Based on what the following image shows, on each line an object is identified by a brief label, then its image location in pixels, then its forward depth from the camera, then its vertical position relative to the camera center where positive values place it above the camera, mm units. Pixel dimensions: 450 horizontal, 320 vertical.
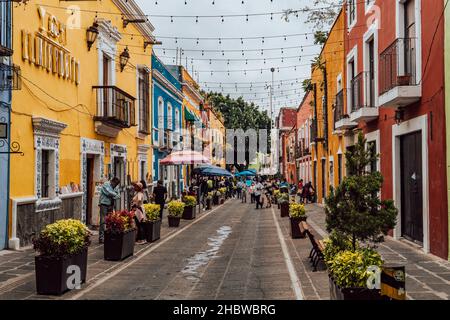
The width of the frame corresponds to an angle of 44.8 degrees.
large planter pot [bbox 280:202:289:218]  21391 -1477
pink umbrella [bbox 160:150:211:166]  22362 +585
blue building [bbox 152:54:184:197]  25625 +2598
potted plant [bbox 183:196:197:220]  20172 -1318
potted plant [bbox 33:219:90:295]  7477 -1143
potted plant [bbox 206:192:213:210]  26667 -1423
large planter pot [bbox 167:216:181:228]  17308 -1576
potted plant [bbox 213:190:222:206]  31078 -1472
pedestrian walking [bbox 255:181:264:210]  27500 -1134
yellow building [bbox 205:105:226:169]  49250 +3395
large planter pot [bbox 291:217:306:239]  13906 -1458
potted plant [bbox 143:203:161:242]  13344 -1217
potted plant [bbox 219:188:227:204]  32750 -1443
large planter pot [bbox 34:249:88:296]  7469 -1389
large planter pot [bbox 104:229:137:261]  10500 -1407
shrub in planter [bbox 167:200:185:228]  17141 -1272
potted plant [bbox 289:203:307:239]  13914 -1217
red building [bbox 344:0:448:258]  10359 +1453
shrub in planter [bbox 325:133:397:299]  6703 -476
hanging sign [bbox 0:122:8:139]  10211 +829
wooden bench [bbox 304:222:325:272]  9109 -1411
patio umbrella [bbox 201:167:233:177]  26297 +2
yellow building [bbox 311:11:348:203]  20628 +2493
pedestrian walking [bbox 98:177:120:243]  12448 -549
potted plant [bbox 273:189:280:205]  28709 -1171
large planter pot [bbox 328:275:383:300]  5707 -1294
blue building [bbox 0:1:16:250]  10773 +1518
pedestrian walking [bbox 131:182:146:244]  12812 -937
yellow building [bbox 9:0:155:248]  11766 +1749
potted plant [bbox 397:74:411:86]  11508 +1902
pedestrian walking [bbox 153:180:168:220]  18484 -712
